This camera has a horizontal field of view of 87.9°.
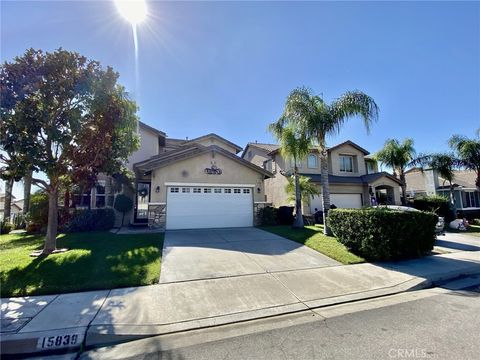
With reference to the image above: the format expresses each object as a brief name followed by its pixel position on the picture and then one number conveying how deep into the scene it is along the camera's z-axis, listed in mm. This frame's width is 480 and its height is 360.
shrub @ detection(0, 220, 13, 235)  15344
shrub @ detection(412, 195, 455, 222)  19734
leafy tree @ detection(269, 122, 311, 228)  13388
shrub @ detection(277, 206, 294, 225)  16750
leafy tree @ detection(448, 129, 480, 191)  19828
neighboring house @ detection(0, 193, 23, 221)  17541
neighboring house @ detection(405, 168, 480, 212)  26062
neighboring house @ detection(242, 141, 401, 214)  20719
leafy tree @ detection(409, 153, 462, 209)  20688
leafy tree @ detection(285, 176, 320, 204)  16562
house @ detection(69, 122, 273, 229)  14336
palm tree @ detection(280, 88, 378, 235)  11688
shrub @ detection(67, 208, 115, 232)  13688
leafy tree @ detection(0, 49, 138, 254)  7926
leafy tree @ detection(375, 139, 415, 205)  21531
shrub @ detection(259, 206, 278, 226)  16141
